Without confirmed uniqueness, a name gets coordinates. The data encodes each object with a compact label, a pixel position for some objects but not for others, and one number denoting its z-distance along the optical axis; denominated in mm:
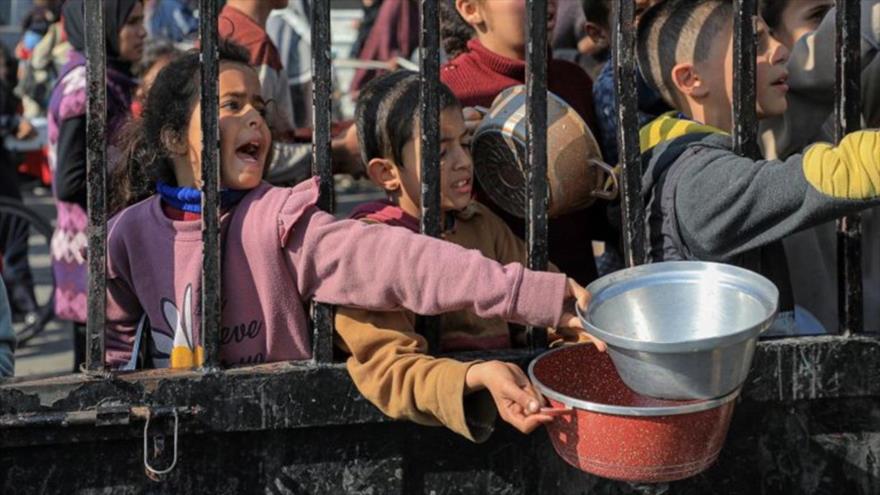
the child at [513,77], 3576
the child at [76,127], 4930
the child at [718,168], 2646
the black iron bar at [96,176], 2662
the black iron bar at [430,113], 2785
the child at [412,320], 2631
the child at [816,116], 3363
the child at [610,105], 3480
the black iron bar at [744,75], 2852
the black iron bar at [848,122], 2883
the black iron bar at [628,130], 2828
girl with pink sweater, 2691
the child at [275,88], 4012
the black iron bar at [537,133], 2805
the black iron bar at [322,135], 2750
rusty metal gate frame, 2701
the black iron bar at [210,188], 2703
